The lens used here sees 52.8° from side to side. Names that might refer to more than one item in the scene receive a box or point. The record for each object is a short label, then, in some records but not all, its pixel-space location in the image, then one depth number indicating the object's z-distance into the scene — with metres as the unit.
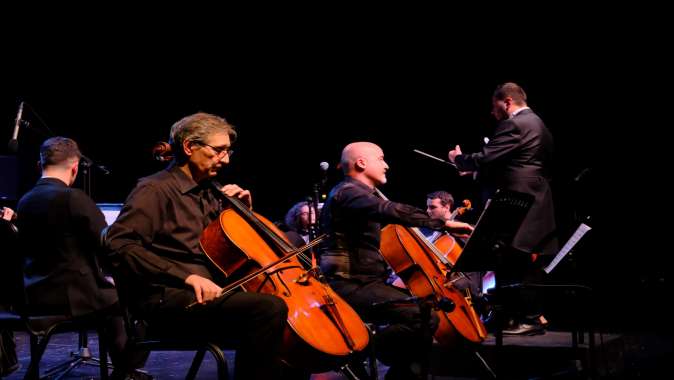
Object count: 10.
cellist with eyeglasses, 2.43
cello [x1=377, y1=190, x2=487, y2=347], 3.78
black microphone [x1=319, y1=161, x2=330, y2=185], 4.94
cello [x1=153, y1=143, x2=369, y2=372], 2.58
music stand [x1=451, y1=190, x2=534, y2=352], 3.21
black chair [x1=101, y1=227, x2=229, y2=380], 2.42
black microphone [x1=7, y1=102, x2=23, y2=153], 4.73
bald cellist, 3.54
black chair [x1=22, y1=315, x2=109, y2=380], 2.92
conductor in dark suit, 4.68
